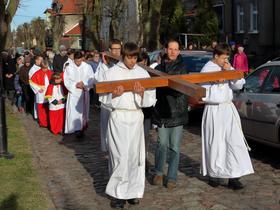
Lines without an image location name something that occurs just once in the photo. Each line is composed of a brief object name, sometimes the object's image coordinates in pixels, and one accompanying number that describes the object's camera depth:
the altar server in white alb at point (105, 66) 8.59
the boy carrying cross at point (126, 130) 6.38
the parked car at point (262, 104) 8.47
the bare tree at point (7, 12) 17.86
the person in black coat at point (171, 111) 7.26
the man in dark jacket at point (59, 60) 19.49
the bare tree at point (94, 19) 36.28
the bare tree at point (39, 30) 83.72
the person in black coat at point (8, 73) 19.36
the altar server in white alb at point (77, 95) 11.97
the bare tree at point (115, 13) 35.02
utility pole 9.84
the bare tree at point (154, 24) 25.33
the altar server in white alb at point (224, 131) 7.21
